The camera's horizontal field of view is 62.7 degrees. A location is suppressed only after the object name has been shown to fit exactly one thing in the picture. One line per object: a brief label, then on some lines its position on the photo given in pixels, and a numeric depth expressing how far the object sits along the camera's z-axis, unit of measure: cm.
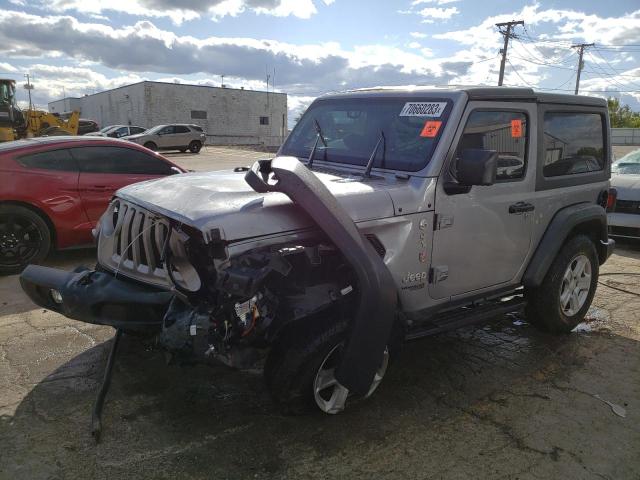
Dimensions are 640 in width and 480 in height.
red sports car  587
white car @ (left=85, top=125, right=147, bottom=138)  3136
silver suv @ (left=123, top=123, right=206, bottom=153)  2831
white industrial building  4803
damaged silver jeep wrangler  272
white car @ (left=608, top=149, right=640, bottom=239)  775
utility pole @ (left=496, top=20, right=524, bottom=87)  3701
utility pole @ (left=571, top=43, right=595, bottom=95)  5094
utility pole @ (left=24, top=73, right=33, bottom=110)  4184
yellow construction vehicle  2106
